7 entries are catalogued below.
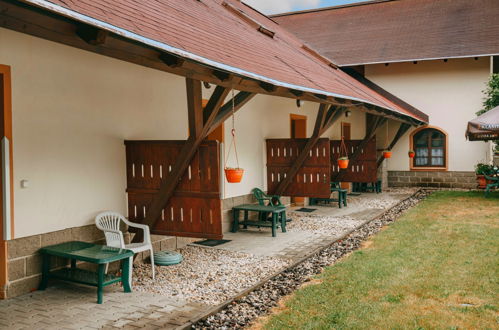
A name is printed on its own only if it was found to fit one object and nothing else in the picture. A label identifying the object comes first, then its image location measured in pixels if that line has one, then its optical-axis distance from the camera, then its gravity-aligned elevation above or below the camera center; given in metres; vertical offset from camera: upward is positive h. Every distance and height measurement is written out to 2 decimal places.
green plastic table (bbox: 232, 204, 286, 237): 8.23 -0.89
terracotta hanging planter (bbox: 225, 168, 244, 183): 5.79 -0.09
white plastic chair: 5.41 -0.72
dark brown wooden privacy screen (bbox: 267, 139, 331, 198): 9.29 -0.04
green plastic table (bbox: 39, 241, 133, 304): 4.66 -1.00
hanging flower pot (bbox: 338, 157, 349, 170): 9.89 +0.06
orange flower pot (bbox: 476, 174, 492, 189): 14.83 -0.61
